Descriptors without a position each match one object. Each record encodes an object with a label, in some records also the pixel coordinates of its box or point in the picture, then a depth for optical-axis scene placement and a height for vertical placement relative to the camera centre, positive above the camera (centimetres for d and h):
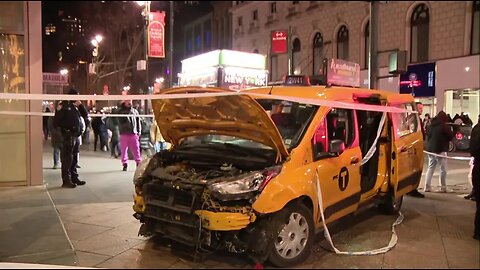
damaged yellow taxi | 498 -61
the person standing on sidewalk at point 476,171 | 625 -68
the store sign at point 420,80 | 2337 +177
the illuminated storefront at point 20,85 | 946 +56
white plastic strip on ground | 553 -151
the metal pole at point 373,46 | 1292 +186
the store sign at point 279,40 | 2097 +321
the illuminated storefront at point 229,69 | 1310 +129
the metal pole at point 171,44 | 2041 +305
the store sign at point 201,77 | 1346 +112
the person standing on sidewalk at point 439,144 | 957 -50
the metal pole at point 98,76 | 3823 +312
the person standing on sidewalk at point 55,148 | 1210 -85
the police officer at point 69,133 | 973 -36
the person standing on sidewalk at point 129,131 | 1167 -37
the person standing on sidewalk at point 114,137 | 1437 -65
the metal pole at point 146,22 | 1863 +350
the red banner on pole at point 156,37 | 1874 +298
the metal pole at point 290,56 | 1850 +227
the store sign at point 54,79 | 2155 +157
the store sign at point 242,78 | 1323 +106
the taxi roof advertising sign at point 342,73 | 1059 +101
